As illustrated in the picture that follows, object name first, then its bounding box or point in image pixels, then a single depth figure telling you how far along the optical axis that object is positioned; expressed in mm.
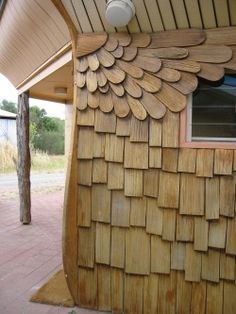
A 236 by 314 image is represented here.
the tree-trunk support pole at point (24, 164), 5555
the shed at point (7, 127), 18125
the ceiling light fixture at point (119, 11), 2342
